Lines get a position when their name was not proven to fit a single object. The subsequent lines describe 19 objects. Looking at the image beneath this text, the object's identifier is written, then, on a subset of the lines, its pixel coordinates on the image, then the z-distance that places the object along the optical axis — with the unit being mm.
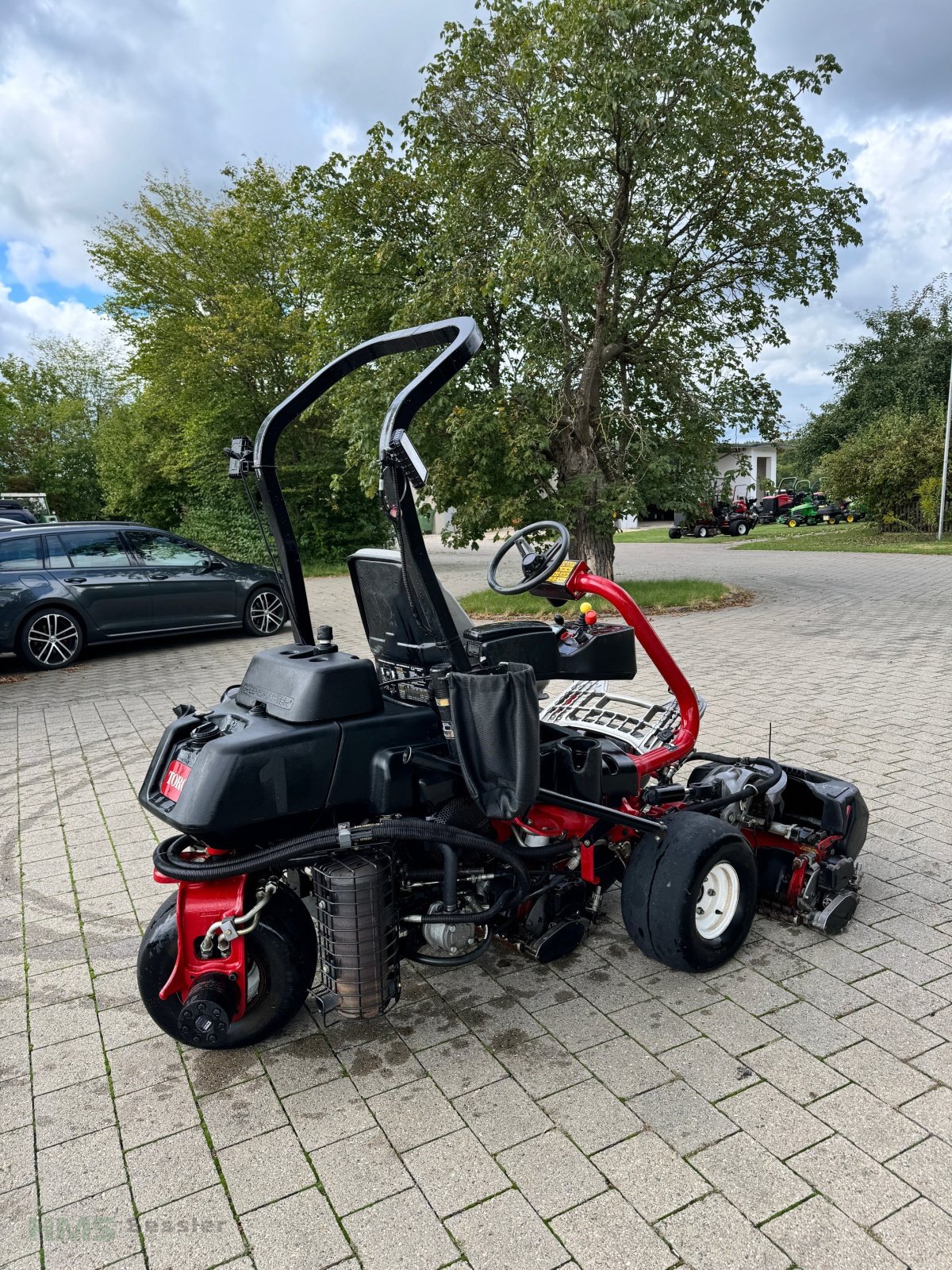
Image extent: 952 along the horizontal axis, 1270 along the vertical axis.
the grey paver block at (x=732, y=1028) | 2799
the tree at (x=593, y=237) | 10109
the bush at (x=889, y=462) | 24562
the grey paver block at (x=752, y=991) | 3010
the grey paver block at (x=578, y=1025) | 2850
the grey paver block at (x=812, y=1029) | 2789
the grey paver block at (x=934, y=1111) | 2406
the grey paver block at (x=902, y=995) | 2967
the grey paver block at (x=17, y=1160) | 2309
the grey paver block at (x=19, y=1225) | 2082
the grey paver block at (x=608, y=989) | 3055
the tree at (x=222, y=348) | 19562
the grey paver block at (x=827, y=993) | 2990
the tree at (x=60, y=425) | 37312
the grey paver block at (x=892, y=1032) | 2764
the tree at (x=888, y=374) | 30094
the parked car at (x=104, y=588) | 9391
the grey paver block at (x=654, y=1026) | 2826
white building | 45541
